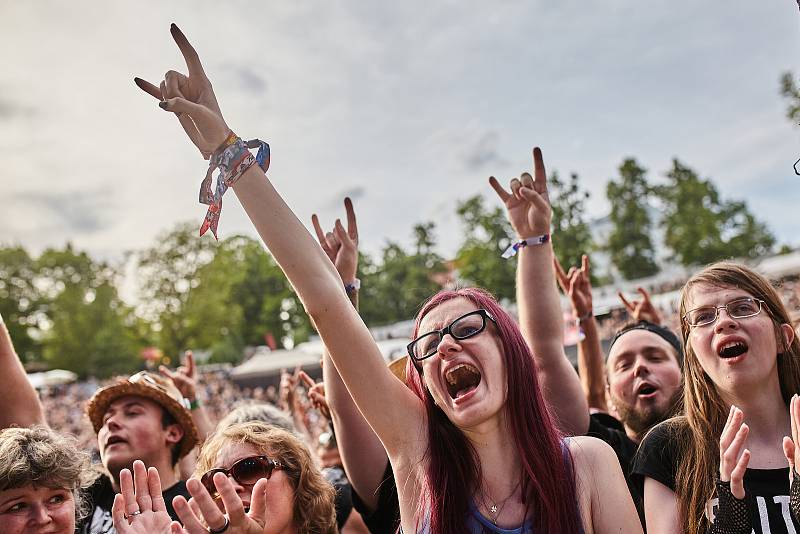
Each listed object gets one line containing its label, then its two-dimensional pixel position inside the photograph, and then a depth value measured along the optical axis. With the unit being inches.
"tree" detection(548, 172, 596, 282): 906.1
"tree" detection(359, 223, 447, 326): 1734.7
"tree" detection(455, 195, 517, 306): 1094.4
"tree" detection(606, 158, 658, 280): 1648.6
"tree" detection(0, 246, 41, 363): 1590.8
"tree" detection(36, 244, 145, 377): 1437.0
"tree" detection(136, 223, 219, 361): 1414.9
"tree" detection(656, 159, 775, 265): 1465.3
